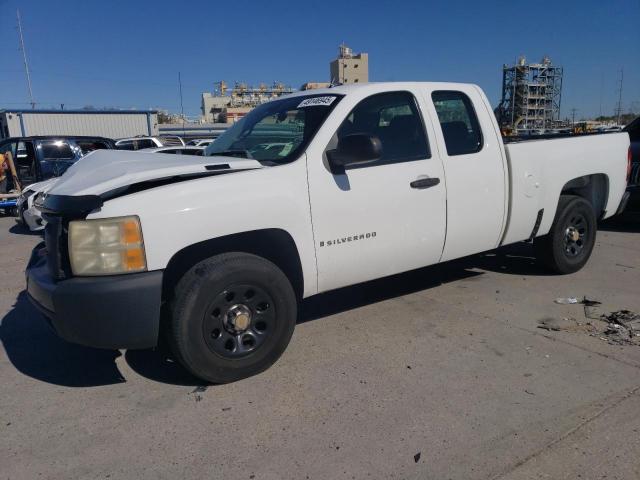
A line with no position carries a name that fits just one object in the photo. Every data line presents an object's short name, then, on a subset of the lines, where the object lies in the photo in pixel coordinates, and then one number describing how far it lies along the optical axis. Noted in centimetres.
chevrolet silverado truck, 289
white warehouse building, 3603
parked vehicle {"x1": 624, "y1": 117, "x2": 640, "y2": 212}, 783
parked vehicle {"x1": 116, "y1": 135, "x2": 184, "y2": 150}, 1588
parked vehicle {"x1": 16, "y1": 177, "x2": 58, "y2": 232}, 880
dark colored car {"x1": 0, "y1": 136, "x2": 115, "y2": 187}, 1182
